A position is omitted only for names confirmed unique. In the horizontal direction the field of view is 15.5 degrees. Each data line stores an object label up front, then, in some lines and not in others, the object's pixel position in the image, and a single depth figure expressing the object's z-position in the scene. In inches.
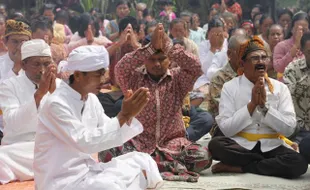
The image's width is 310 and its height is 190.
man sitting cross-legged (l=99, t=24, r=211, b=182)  394.5
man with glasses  394.3
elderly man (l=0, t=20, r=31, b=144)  475.1
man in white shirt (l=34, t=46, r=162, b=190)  284.7
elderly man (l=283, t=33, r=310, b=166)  450.5
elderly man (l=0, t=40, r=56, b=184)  386.2
